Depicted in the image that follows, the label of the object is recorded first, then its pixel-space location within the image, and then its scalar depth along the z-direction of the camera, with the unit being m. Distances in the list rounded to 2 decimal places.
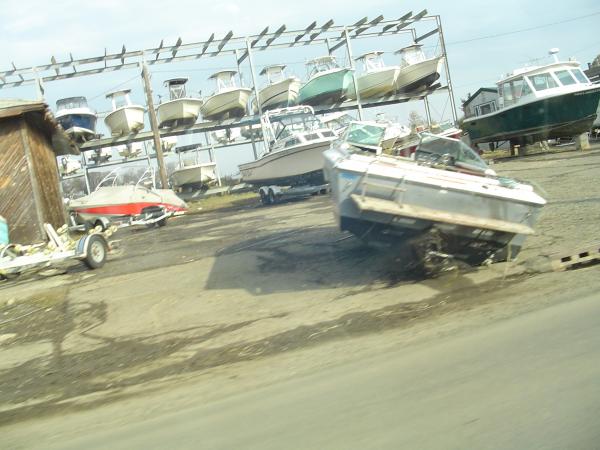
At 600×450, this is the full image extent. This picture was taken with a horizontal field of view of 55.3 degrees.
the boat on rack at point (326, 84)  31.72
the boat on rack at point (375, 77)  33.75
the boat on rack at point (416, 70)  34.12
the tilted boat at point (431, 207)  7.13
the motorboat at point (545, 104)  22.31
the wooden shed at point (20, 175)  14.20
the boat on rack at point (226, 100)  31.11
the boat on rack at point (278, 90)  32.41
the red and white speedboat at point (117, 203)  18.62
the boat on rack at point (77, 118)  30.11
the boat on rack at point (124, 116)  30.61
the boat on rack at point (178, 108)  30.34
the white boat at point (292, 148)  20.06
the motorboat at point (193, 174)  32.41
